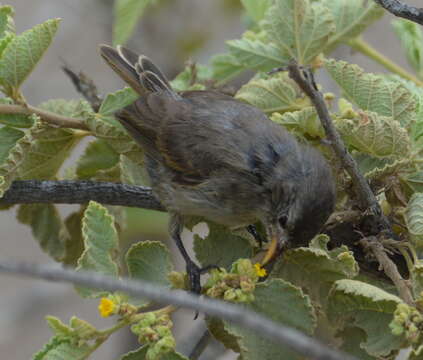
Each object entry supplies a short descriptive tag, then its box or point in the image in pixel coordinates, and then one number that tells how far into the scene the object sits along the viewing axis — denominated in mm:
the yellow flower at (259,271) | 3977
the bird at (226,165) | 4910
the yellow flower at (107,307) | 3752
